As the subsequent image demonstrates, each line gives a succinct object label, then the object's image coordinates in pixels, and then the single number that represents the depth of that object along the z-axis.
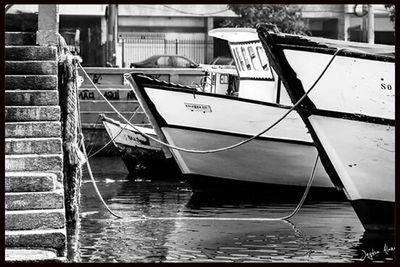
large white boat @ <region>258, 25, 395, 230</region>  11.59
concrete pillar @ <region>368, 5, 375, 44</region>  34.36
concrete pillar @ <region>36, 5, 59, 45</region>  12.09
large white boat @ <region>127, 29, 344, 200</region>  15.69
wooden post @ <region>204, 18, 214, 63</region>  40.06
